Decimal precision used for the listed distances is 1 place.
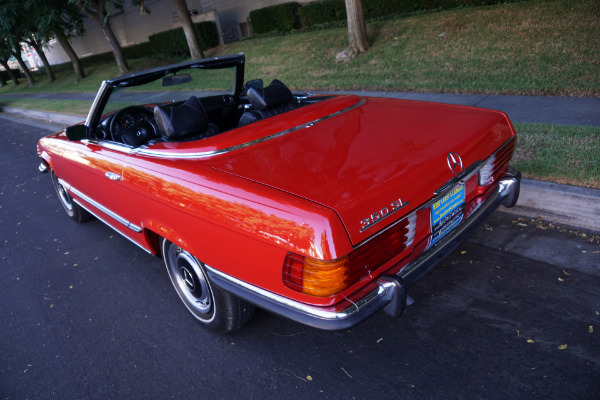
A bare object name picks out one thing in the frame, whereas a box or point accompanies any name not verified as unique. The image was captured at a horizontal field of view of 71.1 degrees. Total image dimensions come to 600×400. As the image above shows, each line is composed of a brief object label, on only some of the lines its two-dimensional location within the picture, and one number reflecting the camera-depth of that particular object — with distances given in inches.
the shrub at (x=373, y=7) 448.5
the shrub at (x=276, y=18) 650.8
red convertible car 76.5
